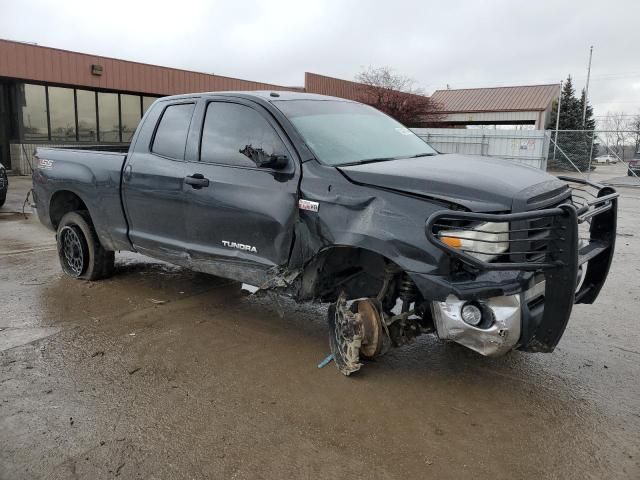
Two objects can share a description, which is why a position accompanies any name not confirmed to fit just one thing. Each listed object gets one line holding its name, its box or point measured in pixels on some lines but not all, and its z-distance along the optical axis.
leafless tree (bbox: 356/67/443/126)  33.16
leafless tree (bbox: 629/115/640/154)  19.69
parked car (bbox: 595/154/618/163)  32.75
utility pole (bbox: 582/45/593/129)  44.59
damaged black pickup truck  3.06
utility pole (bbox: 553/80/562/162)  20.37
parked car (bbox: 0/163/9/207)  10.98
